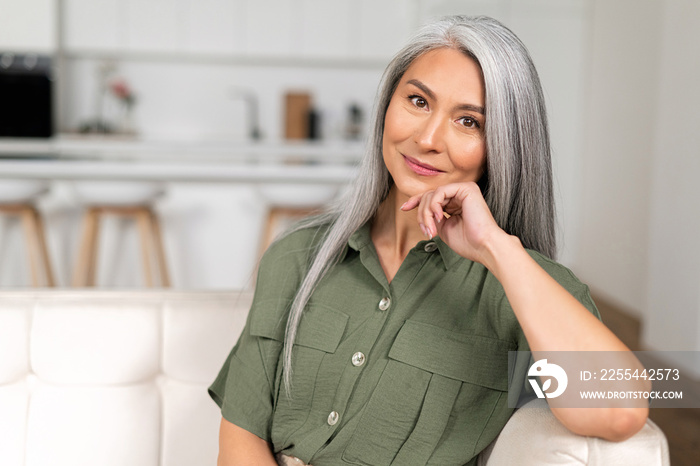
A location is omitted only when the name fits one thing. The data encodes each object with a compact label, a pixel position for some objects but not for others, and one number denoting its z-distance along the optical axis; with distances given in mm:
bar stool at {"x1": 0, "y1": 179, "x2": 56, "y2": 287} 3113
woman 1082
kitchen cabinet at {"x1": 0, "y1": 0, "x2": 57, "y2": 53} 5266
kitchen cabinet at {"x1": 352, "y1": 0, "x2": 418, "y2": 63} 5777
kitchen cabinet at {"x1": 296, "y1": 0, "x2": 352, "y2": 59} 5695
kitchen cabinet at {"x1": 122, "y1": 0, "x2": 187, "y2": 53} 5582
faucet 5879
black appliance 5340
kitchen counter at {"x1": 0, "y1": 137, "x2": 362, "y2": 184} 3217
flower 5512
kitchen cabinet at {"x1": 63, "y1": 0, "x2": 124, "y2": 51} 5555
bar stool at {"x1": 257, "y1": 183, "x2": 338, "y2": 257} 3361
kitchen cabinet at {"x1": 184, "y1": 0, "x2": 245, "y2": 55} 5641
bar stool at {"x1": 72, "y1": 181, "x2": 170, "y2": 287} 3211
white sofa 1357
